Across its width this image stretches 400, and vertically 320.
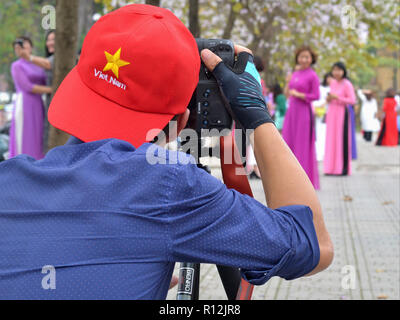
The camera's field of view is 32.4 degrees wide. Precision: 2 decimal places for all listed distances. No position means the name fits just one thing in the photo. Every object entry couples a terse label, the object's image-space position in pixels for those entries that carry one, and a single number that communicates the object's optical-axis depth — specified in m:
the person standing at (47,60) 7.58
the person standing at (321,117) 15.46
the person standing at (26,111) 7.80
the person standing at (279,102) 13.78
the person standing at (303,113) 10.05
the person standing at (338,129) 12.62
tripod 1.97
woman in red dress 22.47
